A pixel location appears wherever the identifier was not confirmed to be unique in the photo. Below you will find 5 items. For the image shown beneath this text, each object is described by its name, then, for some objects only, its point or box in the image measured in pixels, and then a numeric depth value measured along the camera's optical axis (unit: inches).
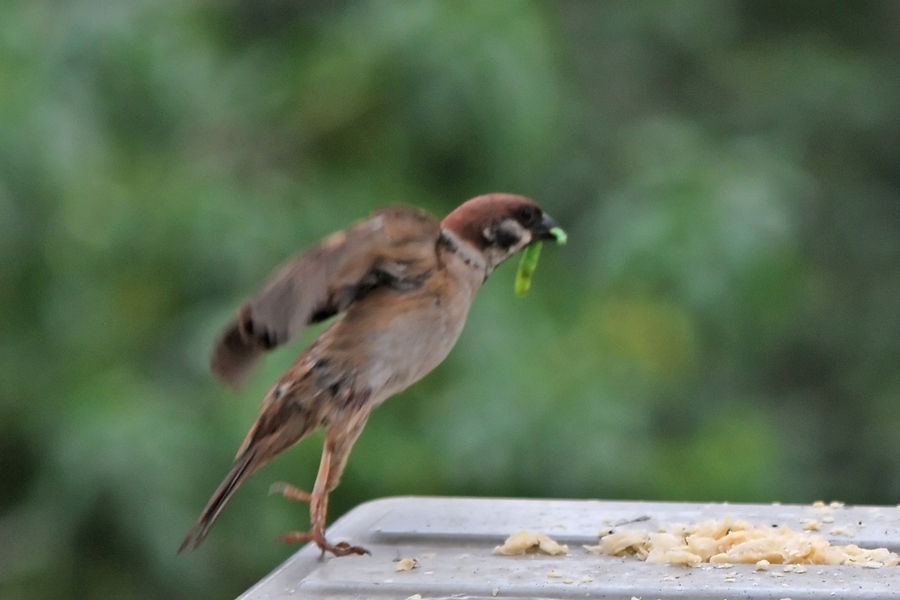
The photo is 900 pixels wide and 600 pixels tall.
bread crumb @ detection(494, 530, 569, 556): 190.7
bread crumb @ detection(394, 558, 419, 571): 181.3
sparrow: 203.0
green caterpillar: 228.2
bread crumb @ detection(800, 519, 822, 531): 206.0
